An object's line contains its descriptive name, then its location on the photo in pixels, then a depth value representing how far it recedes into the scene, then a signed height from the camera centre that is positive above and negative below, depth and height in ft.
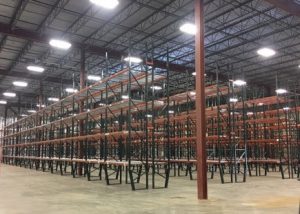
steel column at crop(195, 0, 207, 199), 23.34 +2.95
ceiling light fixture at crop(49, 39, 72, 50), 44.99 +16.42
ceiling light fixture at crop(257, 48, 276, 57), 49.70 +16.06
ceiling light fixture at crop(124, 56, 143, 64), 51.88 +15.43
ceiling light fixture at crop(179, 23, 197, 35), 40.09 +16.89
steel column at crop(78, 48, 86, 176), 44.61 +5.94
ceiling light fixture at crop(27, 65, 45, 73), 56.27 +15.00
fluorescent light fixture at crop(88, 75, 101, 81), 67.34 +15.27
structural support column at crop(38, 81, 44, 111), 72.55 +11.94
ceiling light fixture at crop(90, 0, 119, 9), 32.81 +17.14
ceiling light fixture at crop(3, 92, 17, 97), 90.03 +14.96
